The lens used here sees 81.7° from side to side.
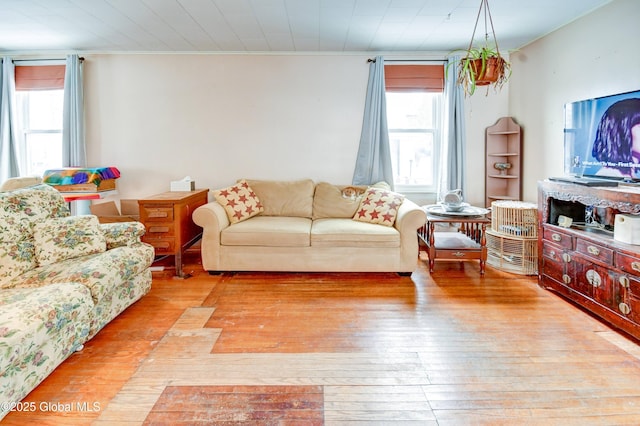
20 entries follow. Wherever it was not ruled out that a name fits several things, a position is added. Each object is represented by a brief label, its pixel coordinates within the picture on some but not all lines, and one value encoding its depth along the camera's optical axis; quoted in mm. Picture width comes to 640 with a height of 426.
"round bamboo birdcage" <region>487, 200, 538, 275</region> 3600
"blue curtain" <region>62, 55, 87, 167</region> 4250
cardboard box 3959
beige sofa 3469
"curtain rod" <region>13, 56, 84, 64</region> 4328
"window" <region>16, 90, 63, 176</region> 4480
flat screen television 2625
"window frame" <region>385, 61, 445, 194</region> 4402
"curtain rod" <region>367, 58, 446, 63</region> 4406
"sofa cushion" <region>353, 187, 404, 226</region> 3701
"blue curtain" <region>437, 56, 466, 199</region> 4324
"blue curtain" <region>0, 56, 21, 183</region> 4266
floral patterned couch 1692
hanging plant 2443
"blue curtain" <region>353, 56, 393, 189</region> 4348
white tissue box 4152
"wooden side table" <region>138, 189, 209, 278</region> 3518
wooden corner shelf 4344
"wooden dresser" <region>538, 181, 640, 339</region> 2275
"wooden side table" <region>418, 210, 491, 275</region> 3526
